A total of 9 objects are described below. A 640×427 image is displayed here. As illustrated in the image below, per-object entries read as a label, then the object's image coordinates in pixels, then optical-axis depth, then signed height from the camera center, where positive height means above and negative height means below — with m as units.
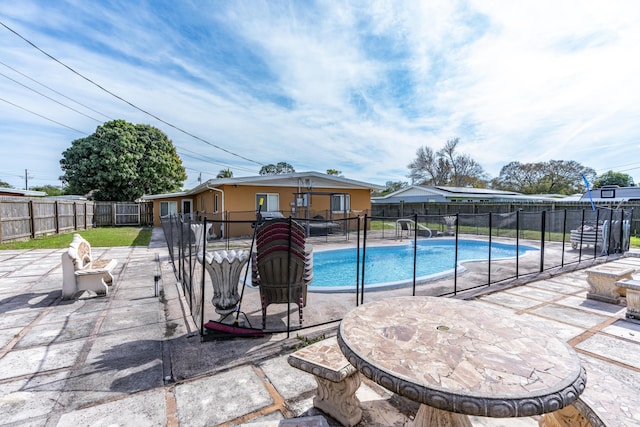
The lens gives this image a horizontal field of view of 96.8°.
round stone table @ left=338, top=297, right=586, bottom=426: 1.09 -0.75
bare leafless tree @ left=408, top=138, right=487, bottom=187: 33.27 +4.33
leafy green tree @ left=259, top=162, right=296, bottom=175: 43.47 +5.31
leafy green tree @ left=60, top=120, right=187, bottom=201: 20.53 +2.88
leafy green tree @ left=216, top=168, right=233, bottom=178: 37.36 +3.96
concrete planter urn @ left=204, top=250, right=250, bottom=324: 3.25 -0.87
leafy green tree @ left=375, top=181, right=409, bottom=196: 44.07 +3.00
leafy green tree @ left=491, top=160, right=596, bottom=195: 31.12 +3.10
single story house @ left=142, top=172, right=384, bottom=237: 12.91 +0.32
